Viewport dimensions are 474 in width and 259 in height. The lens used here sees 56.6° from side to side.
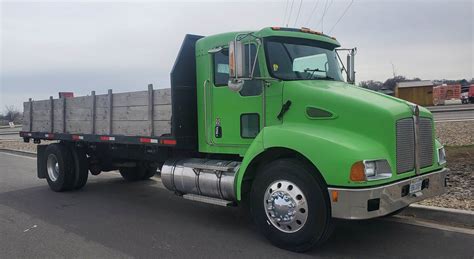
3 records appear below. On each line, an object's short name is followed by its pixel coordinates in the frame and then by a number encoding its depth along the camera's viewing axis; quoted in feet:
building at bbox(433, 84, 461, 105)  159.84
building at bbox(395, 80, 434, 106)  139.74
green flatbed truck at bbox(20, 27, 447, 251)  15.55
